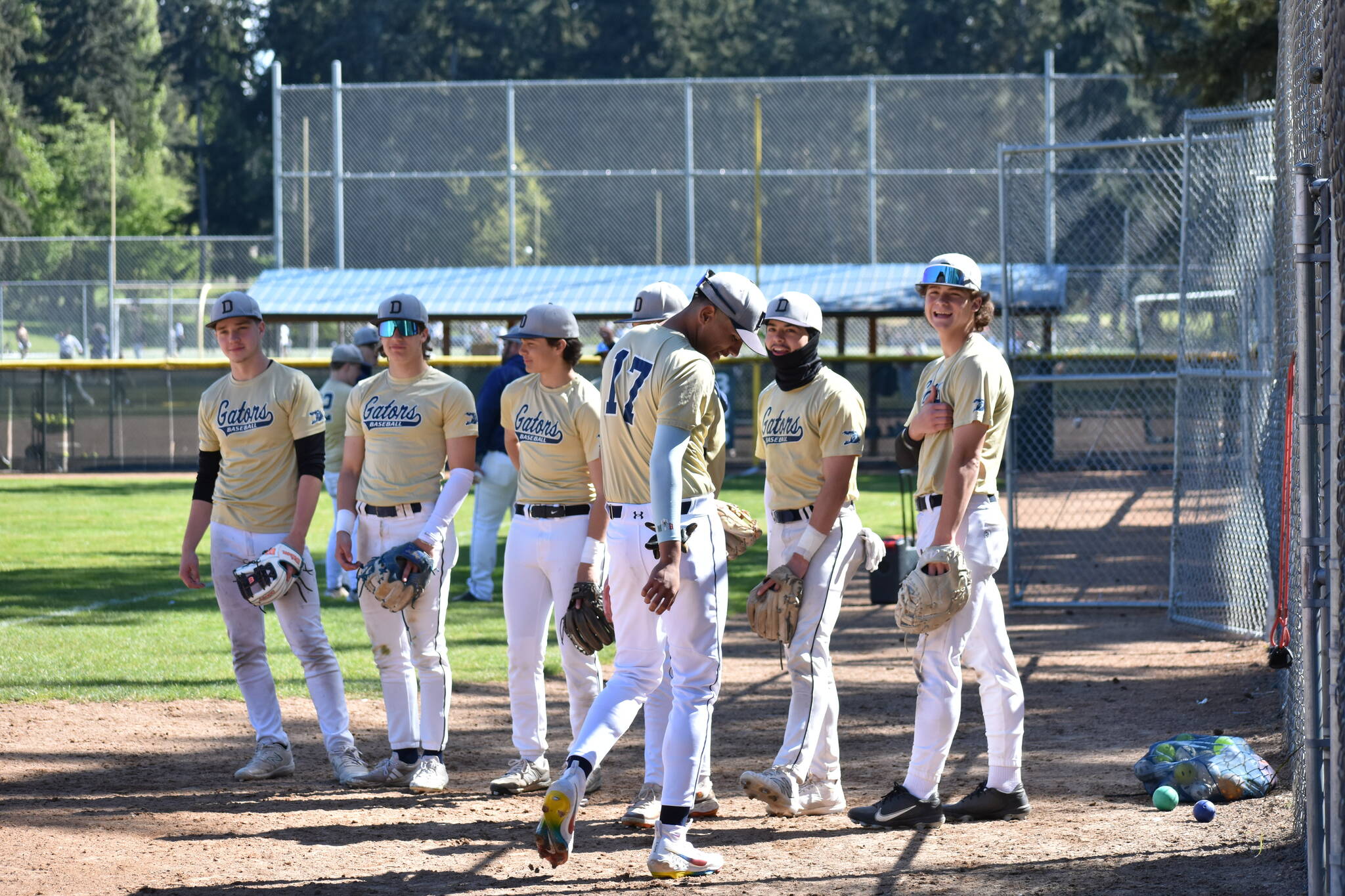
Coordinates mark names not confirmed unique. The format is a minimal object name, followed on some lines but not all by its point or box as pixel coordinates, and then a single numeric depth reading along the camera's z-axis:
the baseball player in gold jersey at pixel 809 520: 11.53
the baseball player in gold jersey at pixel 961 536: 11.02
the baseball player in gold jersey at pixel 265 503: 13.04
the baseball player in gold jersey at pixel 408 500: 12.75
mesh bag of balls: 11.93
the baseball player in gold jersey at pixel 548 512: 12.19
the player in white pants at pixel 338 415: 22.55
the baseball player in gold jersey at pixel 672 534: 9.54
